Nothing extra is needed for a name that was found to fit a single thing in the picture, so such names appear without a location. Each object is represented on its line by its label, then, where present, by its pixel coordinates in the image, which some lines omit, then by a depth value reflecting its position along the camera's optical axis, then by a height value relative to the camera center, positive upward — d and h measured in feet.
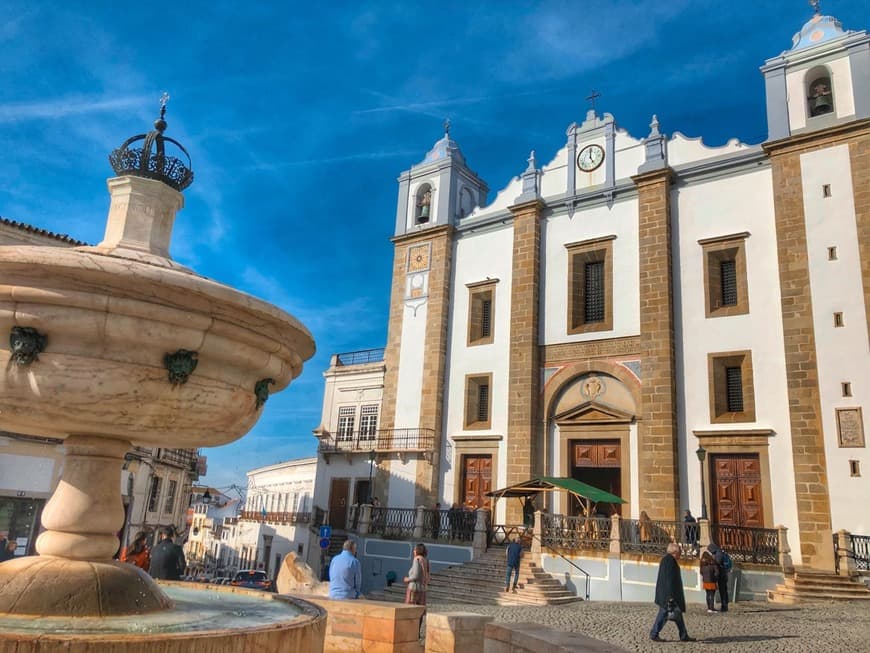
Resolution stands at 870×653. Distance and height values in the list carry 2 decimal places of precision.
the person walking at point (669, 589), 29.45 -2.18
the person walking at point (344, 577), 24.29 -1.98
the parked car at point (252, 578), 68.60 -6.51
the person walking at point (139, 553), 25.22 -1.63
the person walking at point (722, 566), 42.09 -1.73
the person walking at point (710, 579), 41.60 -2.39
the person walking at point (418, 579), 31.12 -2.46
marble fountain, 13.19 +2.14
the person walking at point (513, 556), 50.85 -2.08
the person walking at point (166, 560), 23.99 -1.73
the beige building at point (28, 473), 58.29 +2.31
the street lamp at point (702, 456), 56.59 +6.14
